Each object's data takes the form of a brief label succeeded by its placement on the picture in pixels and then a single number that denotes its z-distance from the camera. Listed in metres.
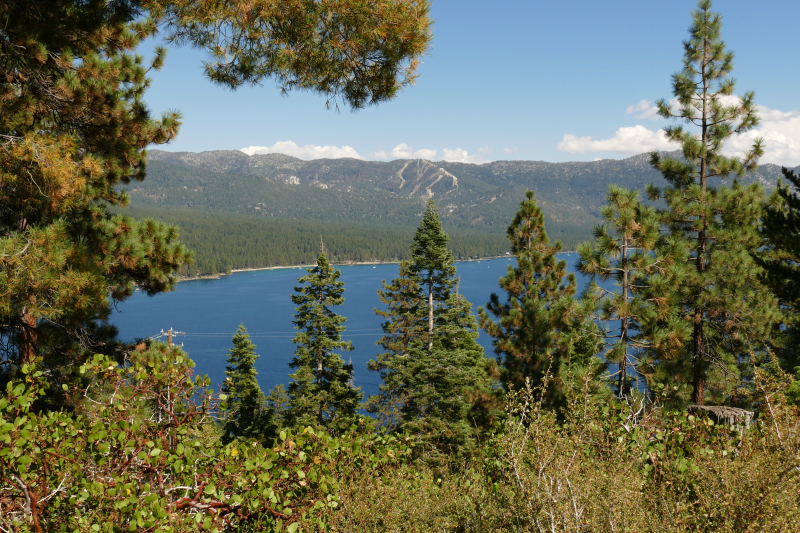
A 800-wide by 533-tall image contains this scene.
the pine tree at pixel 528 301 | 12.64
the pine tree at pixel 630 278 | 9.04
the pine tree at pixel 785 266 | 9.30
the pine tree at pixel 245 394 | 23.27
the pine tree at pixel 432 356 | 15.47
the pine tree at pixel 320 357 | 19.09
